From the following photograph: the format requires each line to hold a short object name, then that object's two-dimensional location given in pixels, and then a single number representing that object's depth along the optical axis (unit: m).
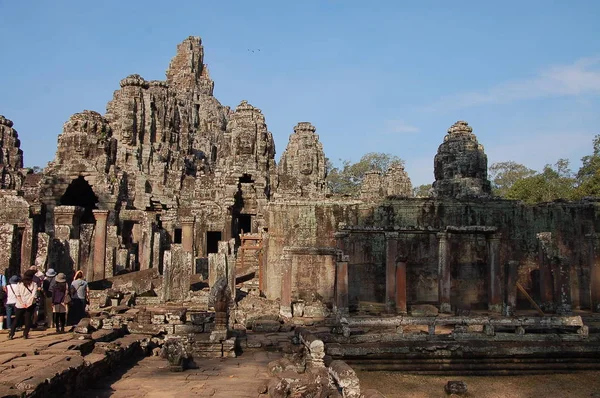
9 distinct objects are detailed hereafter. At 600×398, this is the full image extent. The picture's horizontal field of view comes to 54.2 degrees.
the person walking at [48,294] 11.19
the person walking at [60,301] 10.32
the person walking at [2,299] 10.74
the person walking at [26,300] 9.57
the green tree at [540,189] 39.23
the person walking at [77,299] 11.37
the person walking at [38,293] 10.87
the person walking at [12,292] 9.70
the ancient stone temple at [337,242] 15.69
